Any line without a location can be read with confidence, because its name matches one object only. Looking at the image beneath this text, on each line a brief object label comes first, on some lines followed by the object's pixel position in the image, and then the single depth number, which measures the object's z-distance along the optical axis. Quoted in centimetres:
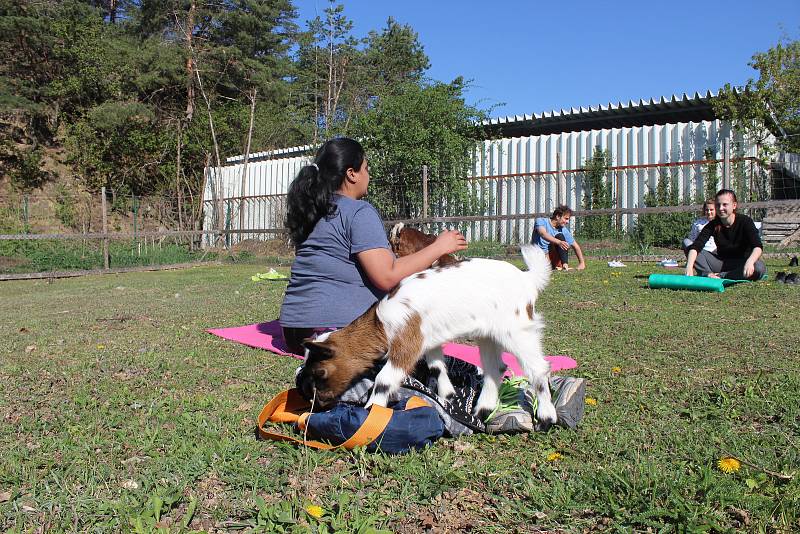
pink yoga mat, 480
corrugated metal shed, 1581
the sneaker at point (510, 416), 325
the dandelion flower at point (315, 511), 242
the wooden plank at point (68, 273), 1529
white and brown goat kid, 319
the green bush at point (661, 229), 1455
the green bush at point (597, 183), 1667
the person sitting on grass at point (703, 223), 955
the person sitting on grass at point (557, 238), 1241
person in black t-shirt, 880
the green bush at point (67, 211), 2155
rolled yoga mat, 827
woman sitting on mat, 367
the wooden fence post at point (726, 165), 1289
